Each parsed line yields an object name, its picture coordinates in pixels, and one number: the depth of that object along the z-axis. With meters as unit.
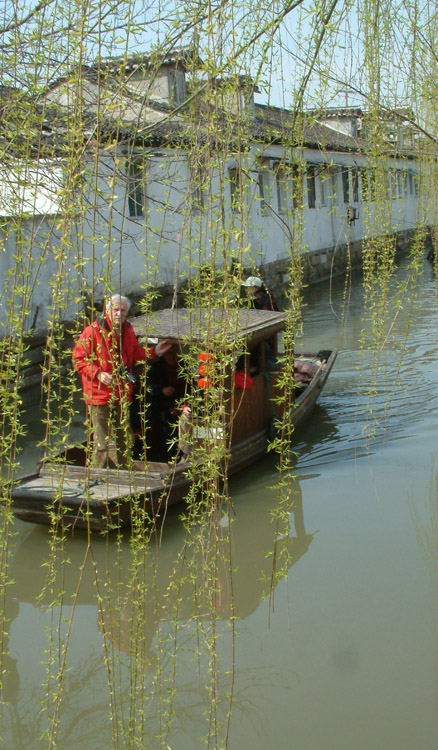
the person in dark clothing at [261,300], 6.19
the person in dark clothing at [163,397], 6.68
